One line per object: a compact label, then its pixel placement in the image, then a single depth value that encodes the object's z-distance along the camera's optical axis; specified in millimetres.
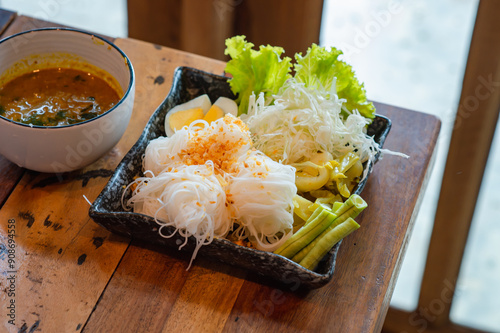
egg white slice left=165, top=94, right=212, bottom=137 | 906
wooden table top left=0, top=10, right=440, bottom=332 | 798
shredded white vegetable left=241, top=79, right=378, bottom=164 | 883
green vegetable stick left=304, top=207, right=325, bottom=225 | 824
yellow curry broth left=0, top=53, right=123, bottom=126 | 869
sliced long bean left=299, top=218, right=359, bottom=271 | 807
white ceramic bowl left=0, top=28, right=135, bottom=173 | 823
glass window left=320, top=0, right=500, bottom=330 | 1297
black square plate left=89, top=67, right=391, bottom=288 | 794
